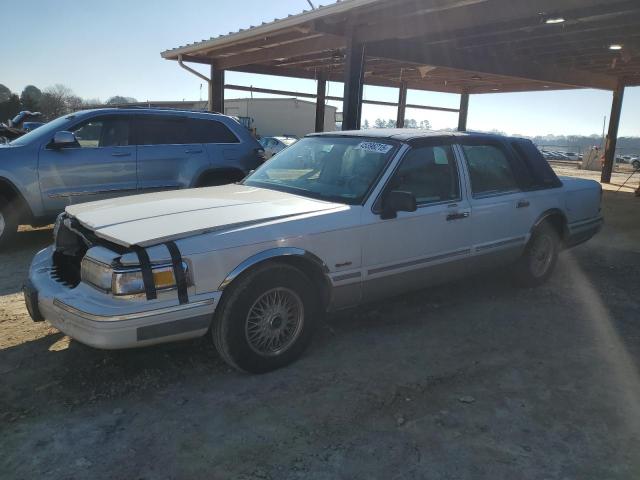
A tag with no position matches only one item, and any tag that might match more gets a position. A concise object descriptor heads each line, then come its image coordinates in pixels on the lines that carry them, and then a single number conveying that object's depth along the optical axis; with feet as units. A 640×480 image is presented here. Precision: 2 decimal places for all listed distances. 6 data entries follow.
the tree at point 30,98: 146.61
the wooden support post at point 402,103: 70.79
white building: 158.40
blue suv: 21.47
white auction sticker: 13.97
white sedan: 9.99
